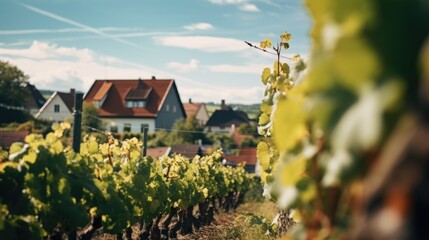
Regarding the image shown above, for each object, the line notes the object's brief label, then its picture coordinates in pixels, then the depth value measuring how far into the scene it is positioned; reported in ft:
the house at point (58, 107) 195.00
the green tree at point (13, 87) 182.60
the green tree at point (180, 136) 164.86
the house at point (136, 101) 196.54
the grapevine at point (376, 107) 4.02
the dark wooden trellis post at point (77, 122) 31.96
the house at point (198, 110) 295.28
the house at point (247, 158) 170.41
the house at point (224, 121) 297.53
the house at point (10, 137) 127.32
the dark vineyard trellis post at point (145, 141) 58.43
